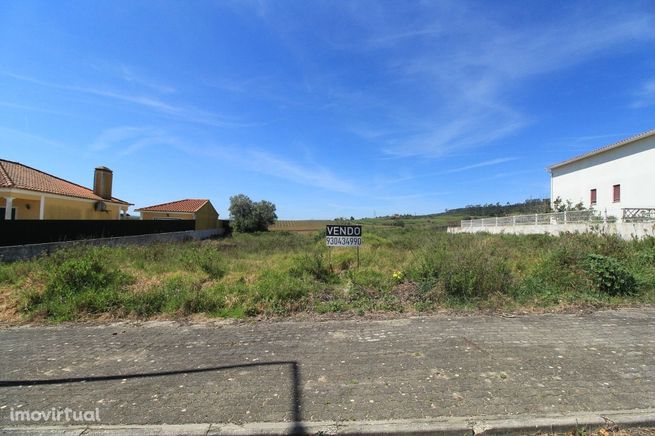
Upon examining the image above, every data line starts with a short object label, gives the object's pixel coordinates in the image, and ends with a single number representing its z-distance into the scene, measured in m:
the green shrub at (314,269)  8.33
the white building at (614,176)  21.78
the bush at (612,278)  7.03
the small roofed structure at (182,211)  36.50
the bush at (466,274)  6.75
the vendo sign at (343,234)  8.92
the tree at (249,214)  49.31
